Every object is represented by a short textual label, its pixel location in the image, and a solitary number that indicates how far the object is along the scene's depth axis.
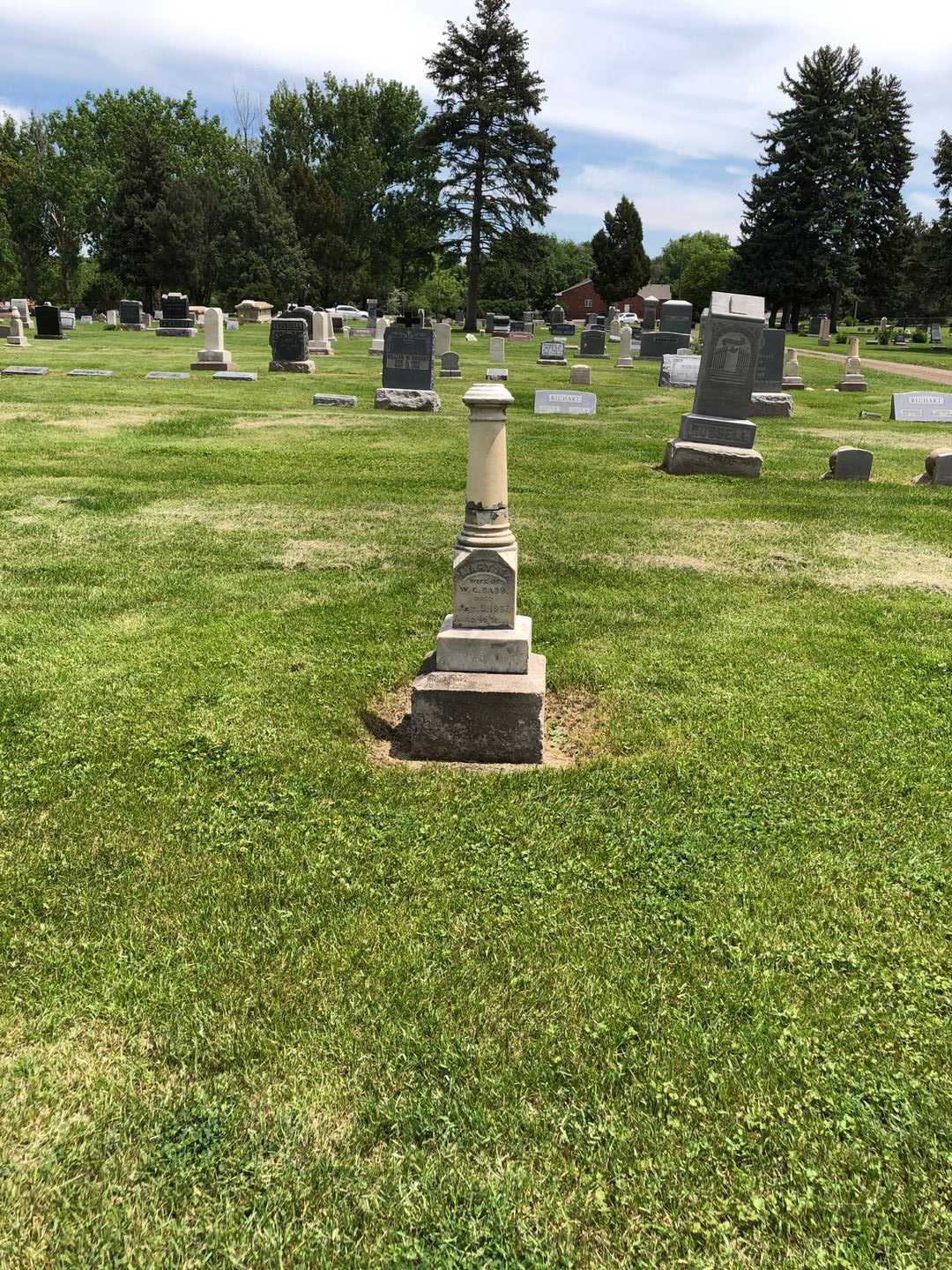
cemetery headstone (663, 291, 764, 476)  13.41
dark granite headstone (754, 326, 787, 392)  21.36
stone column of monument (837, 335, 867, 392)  25.47
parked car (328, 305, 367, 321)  62.11
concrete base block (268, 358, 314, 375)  25.28
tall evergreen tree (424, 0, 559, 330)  45.50
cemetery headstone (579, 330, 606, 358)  35.59
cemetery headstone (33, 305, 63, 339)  33.94
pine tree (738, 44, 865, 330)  48.44
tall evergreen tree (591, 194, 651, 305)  82.81
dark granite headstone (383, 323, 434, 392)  20.34
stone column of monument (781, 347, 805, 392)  25.19
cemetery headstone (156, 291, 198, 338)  40.06
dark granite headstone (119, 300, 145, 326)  44.97
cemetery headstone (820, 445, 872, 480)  12.60
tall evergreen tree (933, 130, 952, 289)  46.09
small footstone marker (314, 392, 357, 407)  18.75
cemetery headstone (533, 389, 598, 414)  19.05
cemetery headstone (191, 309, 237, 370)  24.78
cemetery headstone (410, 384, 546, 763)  4.77
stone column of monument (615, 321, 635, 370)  32.25
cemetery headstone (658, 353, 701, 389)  24.98
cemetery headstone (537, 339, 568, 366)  32.66
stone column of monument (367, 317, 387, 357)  32.59
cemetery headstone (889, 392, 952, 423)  19.16
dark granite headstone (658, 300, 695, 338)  35.12
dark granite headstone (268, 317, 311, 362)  25.34
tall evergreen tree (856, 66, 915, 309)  51.81
